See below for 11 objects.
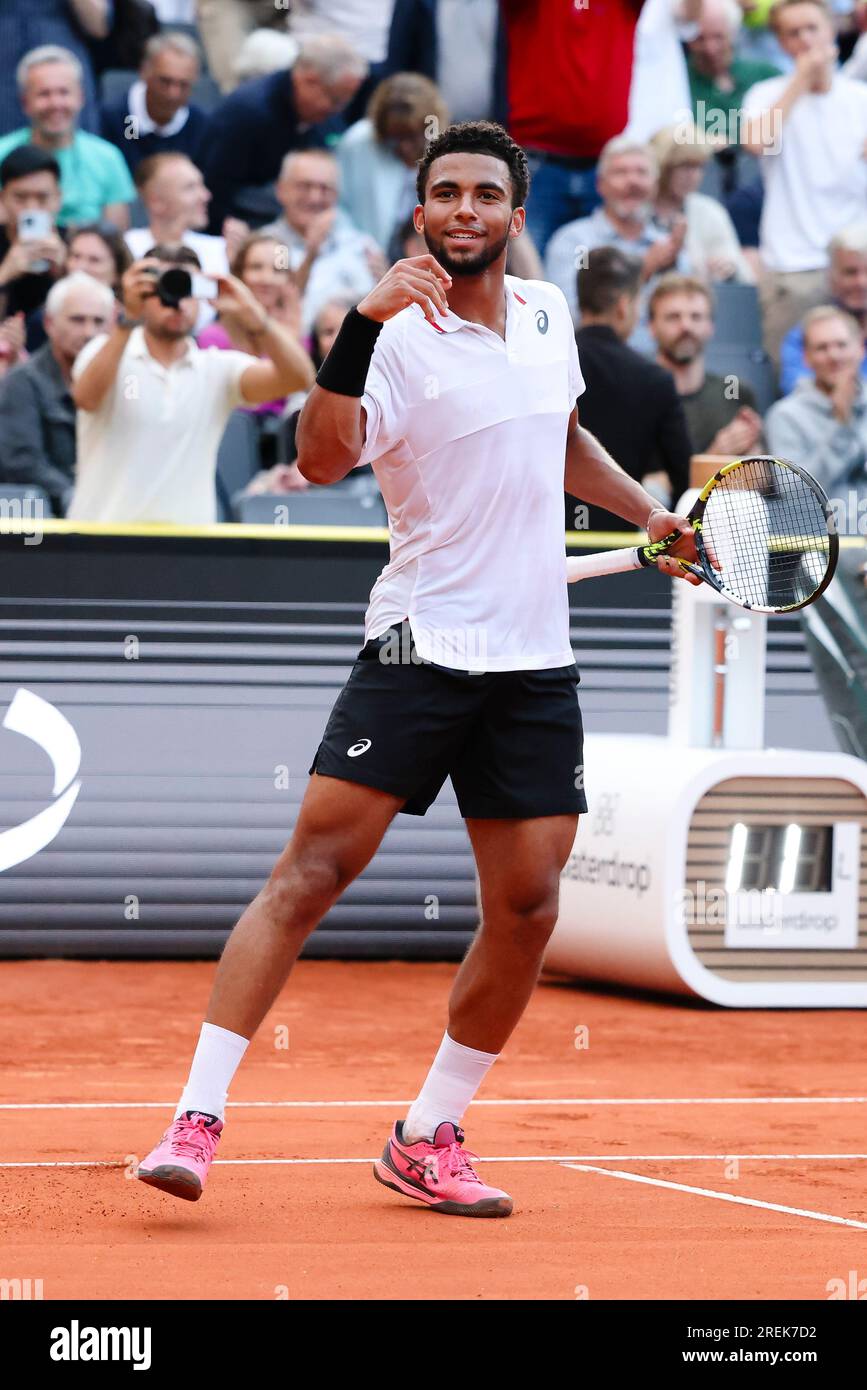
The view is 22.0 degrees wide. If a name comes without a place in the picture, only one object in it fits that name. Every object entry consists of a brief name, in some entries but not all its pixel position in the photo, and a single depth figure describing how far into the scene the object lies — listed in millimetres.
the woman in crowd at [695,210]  11188
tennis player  4395
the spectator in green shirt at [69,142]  10359
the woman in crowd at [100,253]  9719
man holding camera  8641
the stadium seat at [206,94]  11445
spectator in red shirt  10977
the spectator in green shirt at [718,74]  12039
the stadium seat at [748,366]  11188
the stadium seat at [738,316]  11320
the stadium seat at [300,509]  9227
